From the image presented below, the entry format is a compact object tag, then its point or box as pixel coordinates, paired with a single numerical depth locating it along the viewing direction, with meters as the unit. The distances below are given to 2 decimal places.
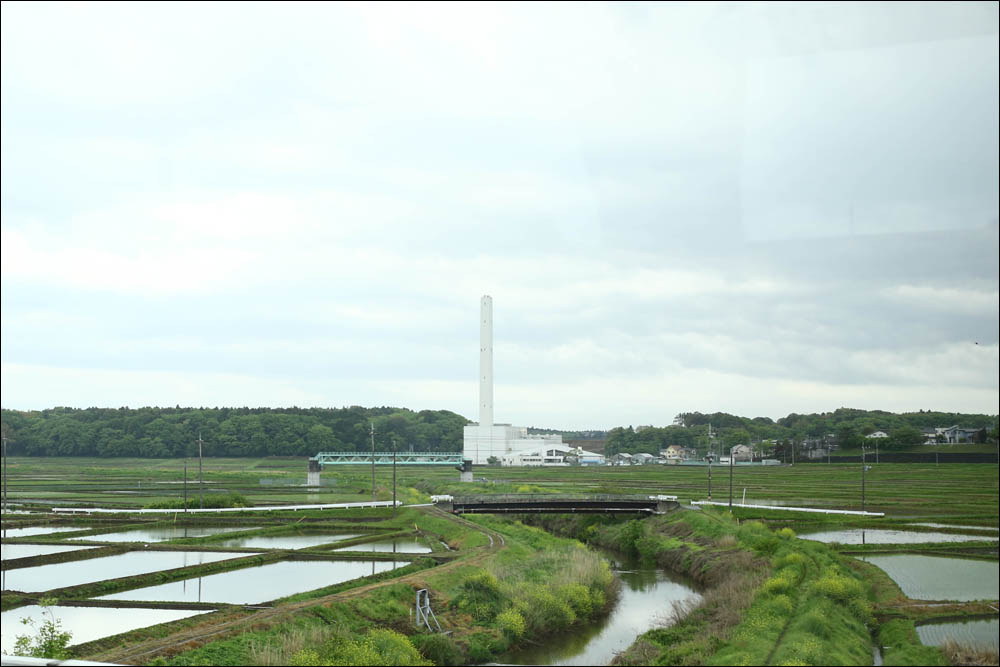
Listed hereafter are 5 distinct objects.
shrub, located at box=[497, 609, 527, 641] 27.83
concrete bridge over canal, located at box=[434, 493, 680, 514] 54.70
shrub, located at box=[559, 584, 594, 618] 31.62
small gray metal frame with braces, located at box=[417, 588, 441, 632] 27.52
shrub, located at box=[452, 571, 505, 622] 29.33
